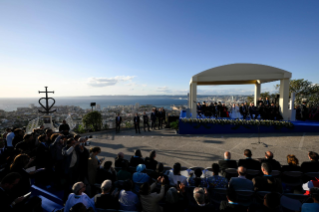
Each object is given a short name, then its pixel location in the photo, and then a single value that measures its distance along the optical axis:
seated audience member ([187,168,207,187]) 2.72
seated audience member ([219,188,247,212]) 2.05
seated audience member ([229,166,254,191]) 2.57
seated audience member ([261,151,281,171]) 3.37
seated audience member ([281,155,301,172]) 3.15
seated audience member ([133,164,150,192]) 2.91
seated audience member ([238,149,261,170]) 3.48
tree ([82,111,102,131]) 10.65
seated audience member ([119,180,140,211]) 2.36
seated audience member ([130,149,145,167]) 3.89
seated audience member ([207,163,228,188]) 2.78
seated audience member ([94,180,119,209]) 2.28
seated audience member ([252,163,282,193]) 2.54
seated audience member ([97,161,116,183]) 3.29
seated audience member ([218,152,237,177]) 3.51
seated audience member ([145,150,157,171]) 3.73
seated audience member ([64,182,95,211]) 2.19
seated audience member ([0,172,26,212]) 1.93
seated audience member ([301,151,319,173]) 3.12
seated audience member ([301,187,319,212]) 1.92
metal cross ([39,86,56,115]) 8.71
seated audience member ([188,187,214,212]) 2.08
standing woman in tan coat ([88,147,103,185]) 3.44
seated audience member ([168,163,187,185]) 2.88
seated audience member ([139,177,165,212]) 2.30
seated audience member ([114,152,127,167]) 3.78
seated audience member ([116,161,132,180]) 3.16
